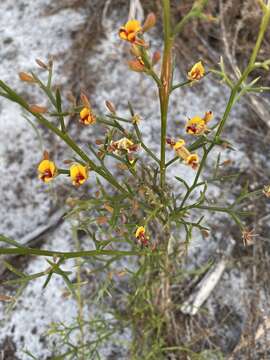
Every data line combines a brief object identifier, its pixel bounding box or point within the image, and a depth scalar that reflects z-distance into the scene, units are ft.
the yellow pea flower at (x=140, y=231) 1.09
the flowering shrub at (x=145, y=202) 0.90
